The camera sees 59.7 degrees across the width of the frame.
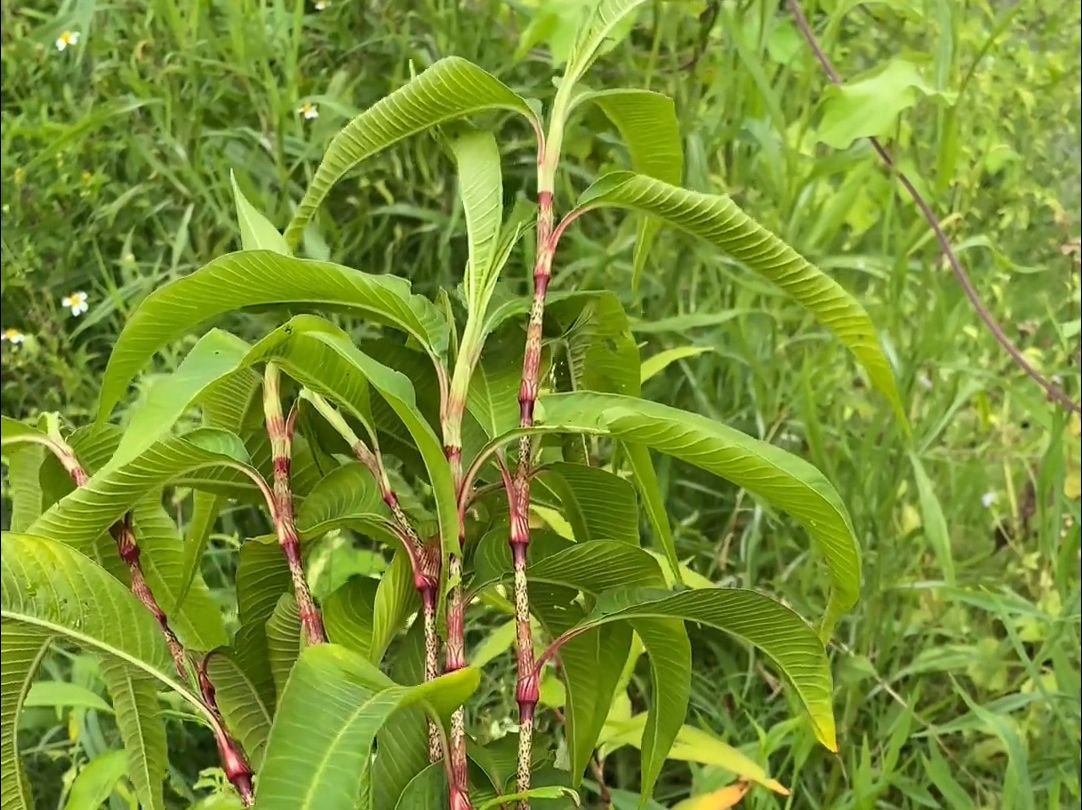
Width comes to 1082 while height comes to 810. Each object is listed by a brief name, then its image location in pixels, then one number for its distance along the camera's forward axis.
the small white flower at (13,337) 1.03
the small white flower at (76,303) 1.03
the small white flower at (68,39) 1.08
